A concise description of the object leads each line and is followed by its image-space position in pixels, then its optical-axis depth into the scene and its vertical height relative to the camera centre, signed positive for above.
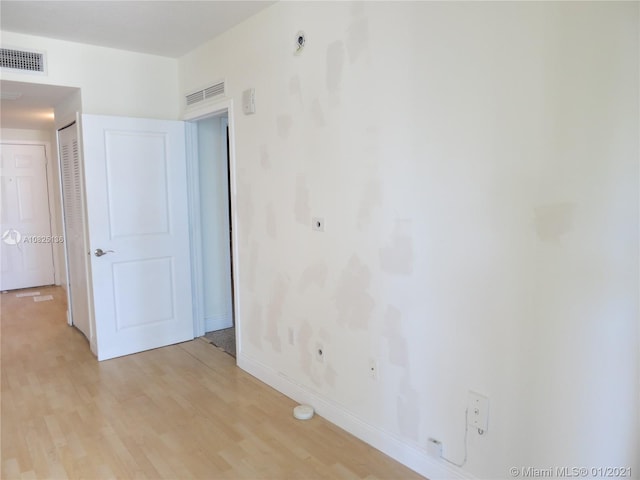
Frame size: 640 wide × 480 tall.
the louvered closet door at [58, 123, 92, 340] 3.91 -0.28
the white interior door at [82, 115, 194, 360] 3.56 -0.31
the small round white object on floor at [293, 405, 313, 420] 2.71 -1.35
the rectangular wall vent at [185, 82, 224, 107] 3.42 +0.82
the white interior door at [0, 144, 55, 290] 6.12 -0.30
